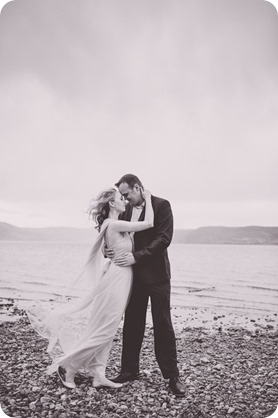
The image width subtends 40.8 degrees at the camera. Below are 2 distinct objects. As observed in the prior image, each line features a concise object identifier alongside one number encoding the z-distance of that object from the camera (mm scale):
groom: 4160
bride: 4184
